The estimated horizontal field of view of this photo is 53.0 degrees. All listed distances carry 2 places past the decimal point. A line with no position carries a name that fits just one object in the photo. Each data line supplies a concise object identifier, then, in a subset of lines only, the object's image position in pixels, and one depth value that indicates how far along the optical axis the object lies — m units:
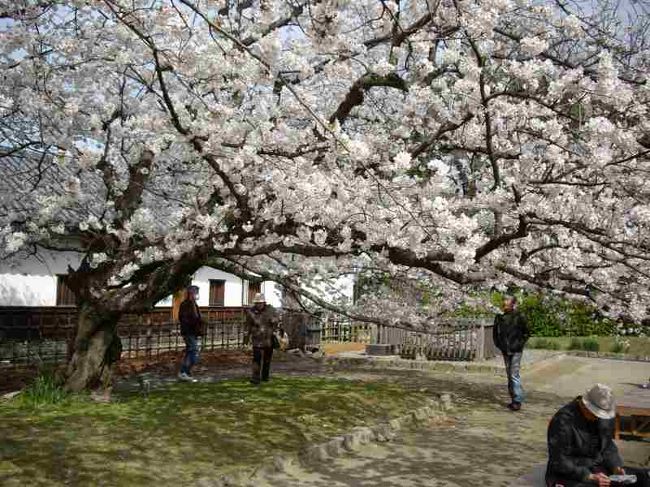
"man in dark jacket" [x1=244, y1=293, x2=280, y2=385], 12.31
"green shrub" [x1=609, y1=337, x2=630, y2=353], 23.14
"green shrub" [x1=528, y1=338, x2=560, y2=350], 24.70
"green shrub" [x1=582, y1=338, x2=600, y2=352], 24.02
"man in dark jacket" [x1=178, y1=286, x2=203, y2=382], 13.02
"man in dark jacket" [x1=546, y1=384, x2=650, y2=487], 5.08
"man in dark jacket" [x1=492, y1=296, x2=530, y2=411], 11.33
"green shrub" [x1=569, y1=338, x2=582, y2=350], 24.41
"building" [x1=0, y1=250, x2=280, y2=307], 18.41
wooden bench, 8.28
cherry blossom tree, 7.45
